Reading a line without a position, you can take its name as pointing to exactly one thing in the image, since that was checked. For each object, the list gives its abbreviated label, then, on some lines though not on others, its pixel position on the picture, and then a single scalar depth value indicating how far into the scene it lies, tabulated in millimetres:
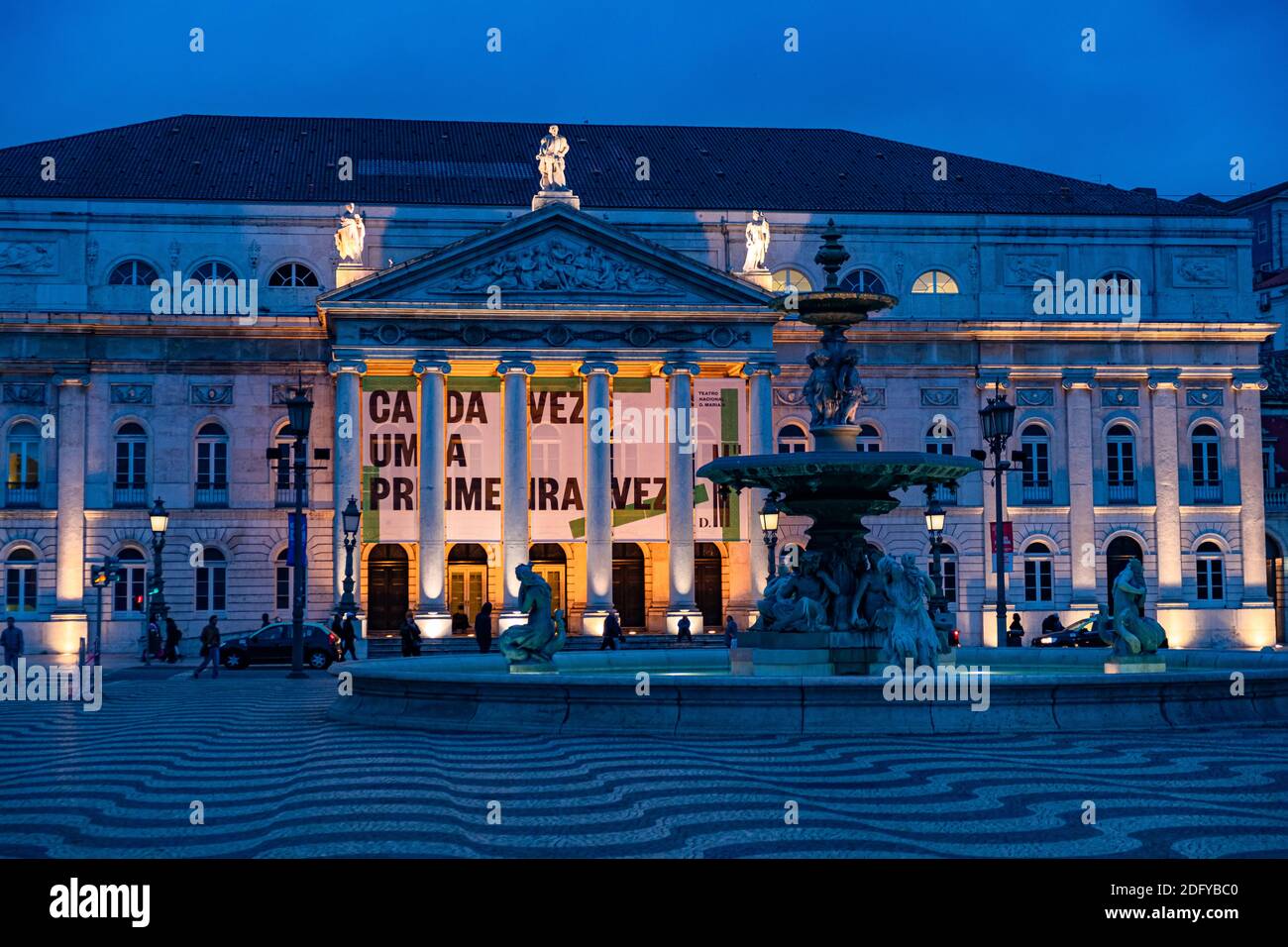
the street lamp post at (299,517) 33125
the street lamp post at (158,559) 40375
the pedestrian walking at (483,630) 44062
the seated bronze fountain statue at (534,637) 22469
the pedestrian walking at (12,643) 34562
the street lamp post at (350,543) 43312
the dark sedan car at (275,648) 42062
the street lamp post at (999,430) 31500
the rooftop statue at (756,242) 54062
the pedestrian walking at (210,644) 36584
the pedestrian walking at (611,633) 43750
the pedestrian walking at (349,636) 40406
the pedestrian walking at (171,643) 45531
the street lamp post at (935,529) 34625
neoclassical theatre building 52000
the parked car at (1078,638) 45938
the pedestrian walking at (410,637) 42000
